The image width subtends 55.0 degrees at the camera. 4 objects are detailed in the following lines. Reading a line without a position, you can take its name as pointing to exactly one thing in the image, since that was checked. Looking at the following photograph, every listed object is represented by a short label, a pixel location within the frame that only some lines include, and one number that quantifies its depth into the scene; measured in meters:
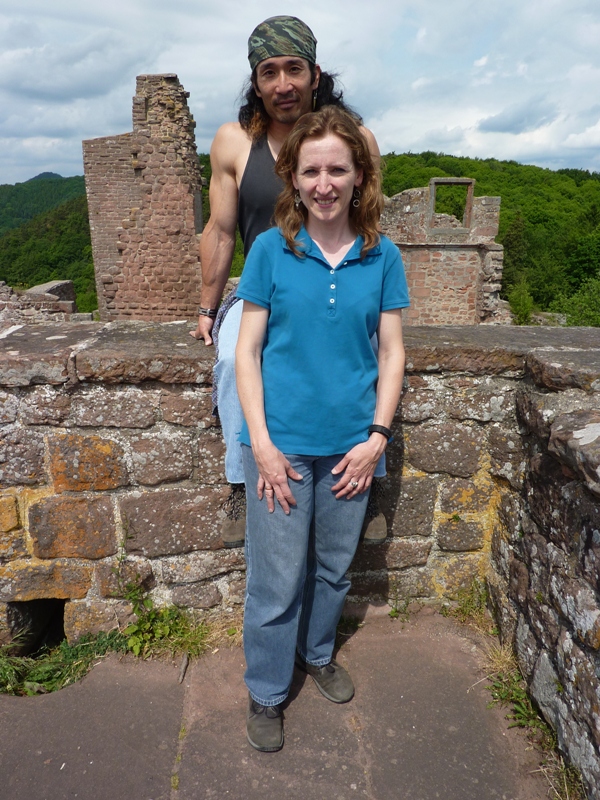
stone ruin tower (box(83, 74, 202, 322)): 8.64
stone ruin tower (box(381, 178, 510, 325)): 14.16
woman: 1.60
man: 1.91
